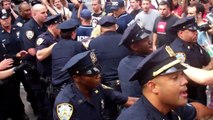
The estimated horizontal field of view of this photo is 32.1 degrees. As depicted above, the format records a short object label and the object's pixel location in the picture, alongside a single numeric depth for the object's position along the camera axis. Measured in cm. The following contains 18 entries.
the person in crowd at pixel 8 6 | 797
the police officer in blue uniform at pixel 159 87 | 209
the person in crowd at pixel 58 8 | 807
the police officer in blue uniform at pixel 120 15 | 689
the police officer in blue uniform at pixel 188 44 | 454
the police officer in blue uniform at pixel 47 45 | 509
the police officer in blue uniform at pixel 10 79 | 601
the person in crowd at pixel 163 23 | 638
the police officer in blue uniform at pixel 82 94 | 300
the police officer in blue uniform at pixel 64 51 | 457
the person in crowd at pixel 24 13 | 707
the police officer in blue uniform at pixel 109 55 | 477
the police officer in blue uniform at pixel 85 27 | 669
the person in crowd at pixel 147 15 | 728
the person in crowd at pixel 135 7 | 786
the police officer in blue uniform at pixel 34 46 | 585
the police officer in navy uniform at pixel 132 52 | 356
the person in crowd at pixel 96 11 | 781
